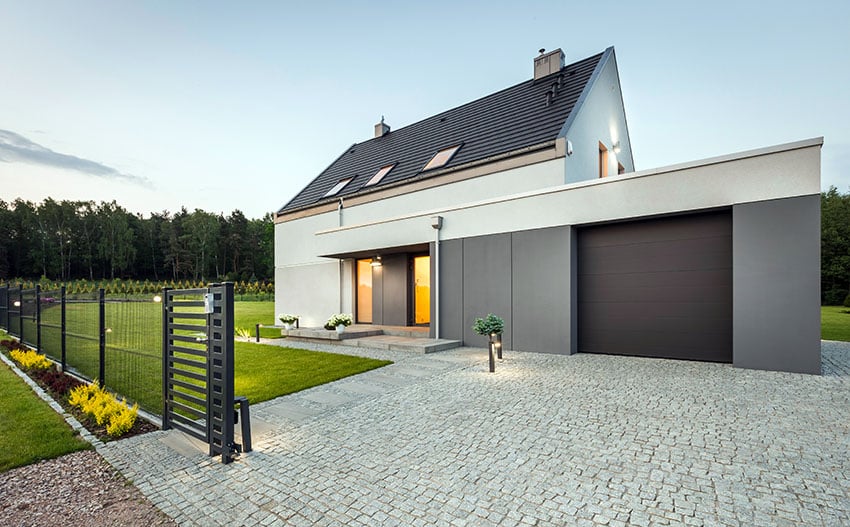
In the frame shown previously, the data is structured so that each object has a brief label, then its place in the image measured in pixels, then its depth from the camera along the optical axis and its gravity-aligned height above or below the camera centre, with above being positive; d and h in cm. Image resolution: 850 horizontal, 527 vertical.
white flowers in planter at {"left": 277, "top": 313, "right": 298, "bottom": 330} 1276 -188
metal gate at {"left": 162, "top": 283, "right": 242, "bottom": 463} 321 -84
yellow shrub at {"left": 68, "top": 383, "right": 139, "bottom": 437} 384 -160
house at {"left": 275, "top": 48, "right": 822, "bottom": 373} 622 +58
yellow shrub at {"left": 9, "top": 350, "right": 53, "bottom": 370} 711 -182
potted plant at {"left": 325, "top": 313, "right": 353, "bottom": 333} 1096 -170
